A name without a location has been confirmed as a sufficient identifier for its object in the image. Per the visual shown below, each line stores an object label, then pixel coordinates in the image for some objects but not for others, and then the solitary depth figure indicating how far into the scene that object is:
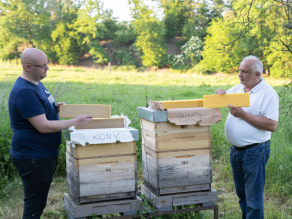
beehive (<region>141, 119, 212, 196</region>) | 3.05
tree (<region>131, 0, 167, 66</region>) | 43.50
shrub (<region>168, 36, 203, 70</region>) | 40.72
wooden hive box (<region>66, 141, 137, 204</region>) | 2.87
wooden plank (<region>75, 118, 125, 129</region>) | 3.08
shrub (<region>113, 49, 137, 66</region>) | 45.94
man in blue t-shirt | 2.54
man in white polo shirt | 2.96
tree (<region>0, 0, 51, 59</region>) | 38.81
